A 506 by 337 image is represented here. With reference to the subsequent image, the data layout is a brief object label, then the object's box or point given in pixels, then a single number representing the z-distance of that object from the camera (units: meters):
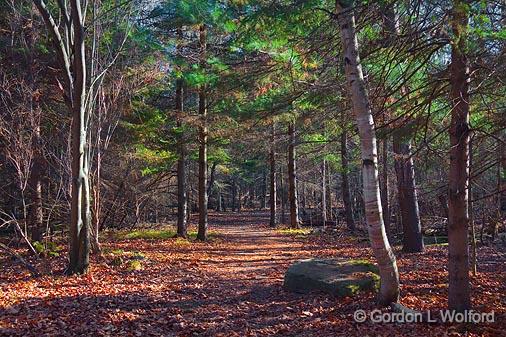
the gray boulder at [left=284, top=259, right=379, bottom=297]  7.08
